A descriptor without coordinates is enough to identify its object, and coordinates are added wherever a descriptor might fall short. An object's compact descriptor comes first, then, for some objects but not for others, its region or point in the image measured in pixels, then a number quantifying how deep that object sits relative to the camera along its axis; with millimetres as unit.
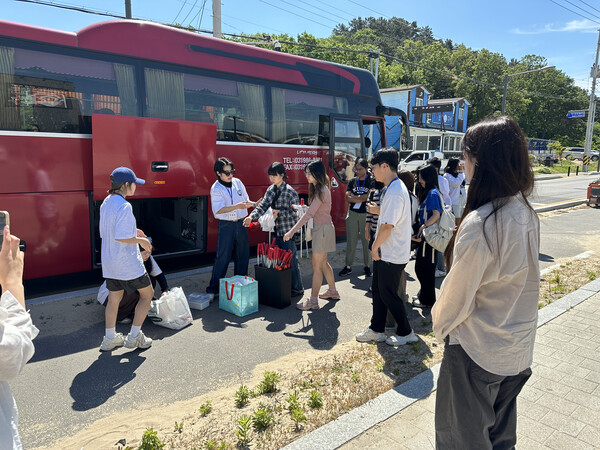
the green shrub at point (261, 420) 2998
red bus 5379
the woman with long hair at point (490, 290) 1822
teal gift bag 5289
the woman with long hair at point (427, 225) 5348
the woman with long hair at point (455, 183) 7426
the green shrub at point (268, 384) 3498
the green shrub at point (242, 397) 3331
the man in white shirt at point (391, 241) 4074
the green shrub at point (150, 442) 2697
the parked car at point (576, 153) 61969
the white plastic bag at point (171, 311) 4867
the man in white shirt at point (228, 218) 5766
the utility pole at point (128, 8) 18719
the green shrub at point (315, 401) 3268
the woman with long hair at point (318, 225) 5434
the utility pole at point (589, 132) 40438
